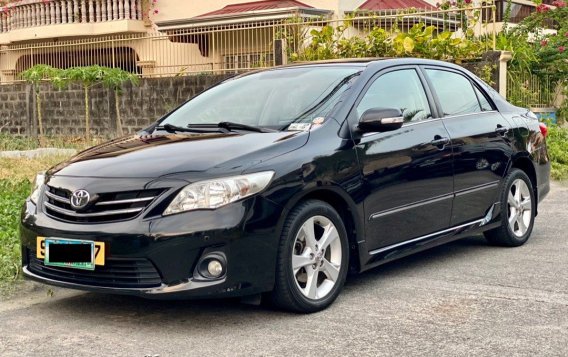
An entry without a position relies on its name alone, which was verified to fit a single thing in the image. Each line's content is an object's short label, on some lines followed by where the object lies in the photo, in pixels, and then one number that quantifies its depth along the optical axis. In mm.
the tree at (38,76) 18314
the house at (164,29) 15805
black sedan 4590
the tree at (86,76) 16984
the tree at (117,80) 17222
